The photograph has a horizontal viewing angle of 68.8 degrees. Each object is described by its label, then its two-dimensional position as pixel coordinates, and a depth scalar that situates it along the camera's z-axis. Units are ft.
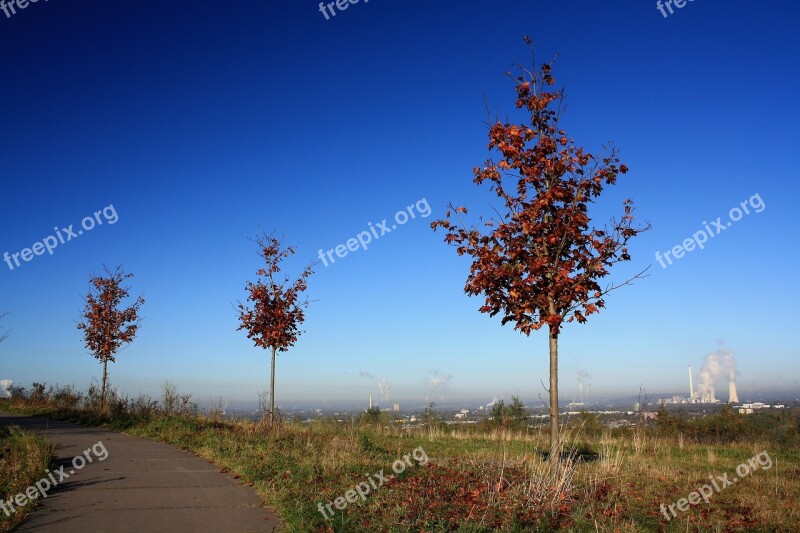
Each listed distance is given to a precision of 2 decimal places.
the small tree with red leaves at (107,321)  79.20
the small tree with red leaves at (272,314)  60.18
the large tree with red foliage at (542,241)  29.66
